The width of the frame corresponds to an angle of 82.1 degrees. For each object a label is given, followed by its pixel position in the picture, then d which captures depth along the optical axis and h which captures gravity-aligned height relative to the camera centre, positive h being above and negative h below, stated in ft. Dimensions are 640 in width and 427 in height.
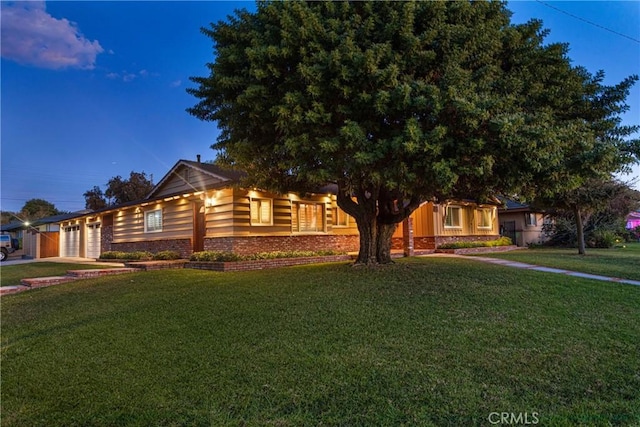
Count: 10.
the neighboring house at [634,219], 134.21 +2.33
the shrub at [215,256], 40.40 -2.73
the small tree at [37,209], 182.04 +13.64
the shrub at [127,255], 51.60 -3.18
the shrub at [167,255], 49.70 -3.07
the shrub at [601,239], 71.61 -2.60
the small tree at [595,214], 53.72 +2.52
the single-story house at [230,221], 45.34 +1.59
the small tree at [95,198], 127.24 +12.59
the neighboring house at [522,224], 86.70 +0.87
